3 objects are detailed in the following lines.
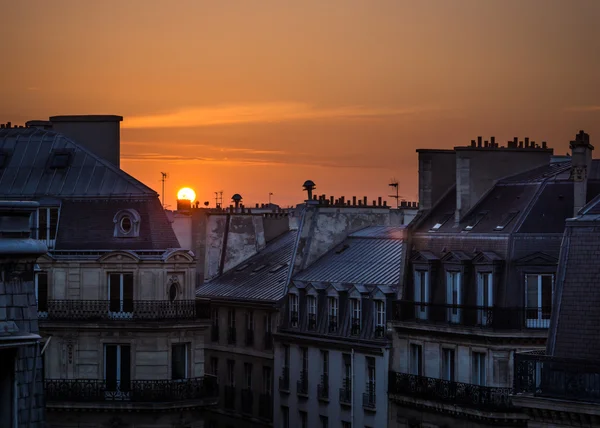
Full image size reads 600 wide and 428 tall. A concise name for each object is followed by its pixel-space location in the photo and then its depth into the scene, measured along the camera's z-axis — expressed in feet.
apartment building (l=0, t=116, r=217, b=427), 198.49
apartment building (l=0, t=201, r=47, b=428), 95.81
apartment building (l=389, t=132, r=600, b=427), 184.96
